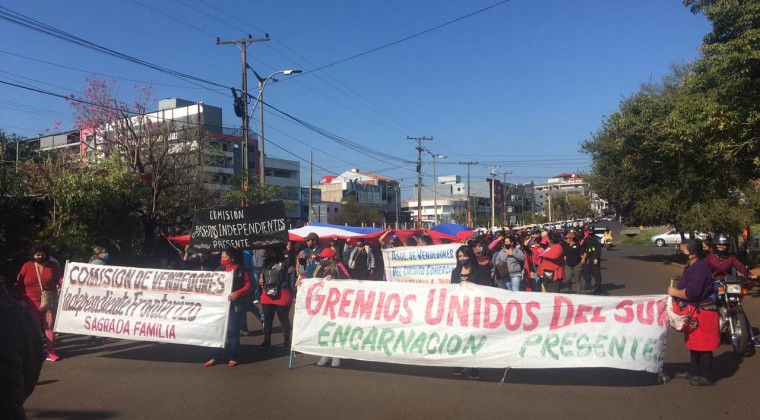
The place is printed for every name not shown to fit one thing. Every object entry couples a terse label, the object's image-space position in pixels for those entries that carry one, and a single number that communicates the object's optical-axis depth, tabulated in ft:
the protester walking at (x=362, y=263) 43.45
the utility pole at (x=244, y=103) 71.72
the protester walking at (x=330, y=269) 27.71
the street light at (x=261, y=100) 74.54
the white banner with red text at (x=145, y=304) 24.56
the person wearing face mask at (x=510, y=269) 35.86
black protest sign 33.53
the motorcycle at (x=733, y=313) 24.31
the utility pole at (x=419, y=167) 169.50
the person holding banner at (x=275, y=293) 26.76
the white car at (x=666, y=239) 149.54
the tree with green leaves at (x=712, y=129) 34.01
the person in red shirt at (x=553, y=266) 39.68
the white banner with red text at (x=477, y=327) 20.21
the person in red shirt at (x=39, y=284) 26.53
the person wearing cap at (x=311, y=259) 30.11
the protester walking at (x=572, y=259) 47.06
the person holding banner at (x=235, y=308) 24.52
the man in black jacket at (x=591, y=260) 48.08
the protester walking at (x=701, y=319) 20.38
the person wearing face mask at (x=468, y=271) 24.14
